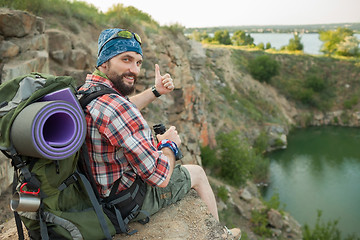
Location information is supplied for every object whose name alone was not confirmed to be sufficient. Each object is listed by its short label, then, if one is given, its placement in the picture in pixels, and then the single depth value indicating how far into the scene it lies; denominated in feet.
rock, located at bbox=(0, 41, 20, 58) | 15.84
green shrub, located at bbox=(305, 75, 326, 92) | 118.01
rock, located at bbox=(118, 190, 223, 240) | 8.12
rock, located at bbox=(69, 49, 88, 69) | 21.92
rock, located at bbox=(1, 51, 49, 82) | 14.83
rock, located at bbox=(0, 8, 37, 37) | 16.35
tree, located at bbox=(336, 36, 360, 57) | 137.69
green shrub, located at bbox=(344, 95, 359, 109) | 113.70
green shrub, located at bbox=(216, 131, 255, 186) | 58.85
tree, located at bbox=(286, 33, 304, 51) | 148.25
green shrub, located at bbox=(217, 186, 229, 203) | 45.65
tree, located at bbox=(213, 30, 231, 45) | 155.43
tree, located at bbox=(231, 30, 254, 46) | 165.66
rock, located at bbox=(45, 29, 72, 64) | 21.02
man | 6.53
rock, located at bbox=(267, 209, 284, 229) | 46.75
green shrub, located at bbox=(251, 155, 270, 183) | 68.74
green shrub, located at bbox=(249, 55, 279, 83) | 112.37
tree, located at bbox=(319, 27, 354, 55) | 149.89
